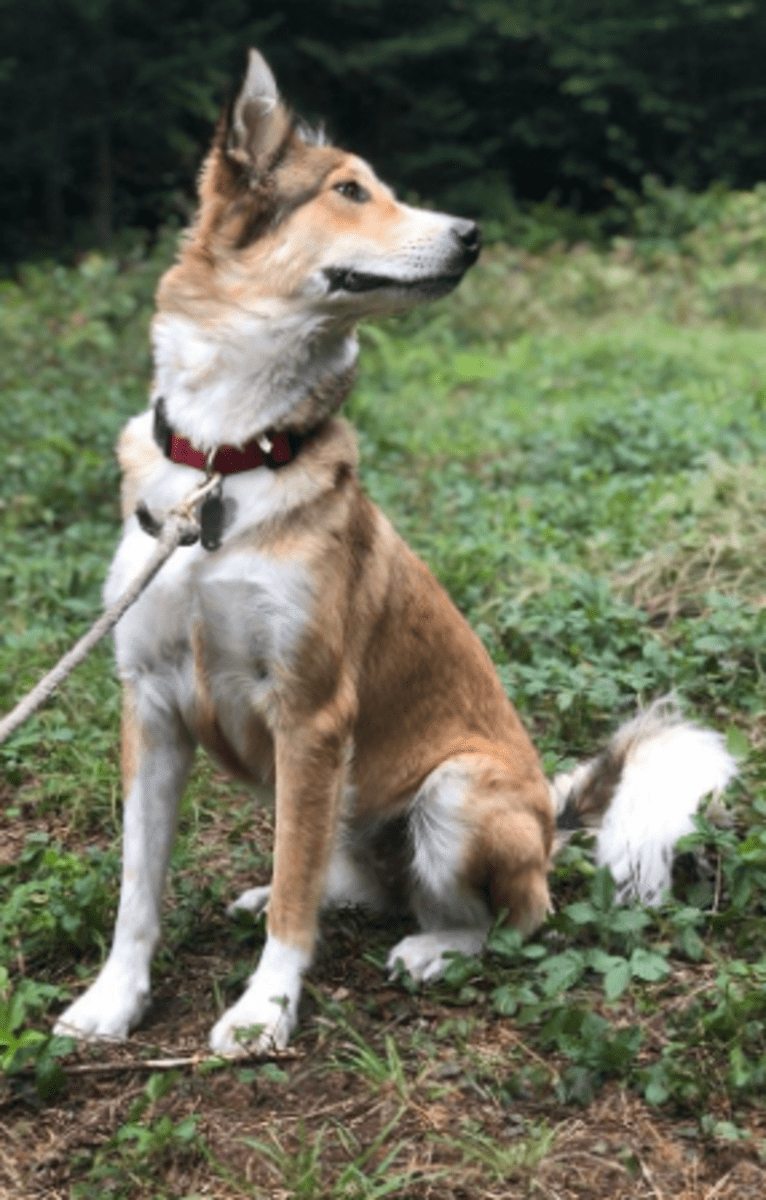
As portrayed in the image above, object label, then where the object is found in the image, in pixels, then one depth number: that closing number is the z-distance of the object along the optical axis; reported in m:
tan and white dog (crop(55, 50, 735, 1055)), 2.83
